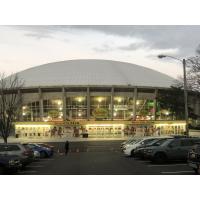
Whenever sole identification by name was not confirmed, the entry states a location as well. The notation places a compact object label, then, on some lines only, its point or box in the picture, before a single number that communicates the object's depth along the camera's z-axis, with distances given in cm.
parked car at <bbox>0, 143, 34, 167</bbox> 1419
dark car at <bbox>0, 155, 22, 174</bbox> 1288
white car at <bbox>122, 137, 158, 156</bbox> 2133
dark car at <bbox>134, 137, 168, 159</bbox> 1800
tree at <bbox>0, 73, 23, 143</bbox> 3345
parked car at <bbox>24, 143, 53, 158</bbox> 2194
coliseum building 5435
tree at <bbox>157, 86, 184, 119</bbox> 4469
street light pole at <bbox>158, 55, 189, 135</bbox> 2481
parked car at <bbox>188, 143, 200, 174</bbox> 1156
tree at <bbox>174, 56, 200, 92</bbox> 2848
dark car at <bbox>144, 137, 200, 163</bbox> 1668
